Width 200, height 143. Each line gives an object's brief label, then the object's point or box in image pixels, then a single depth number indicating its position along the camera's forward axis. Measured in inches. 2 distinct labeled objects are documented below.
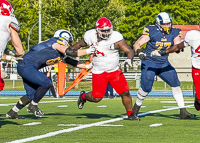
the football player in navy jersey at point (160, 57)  773.3
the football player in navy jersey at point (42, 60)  721.6
